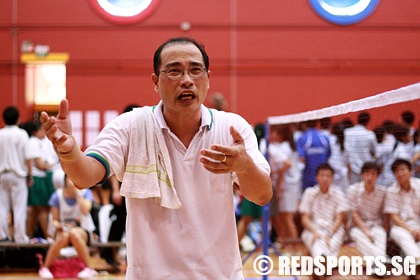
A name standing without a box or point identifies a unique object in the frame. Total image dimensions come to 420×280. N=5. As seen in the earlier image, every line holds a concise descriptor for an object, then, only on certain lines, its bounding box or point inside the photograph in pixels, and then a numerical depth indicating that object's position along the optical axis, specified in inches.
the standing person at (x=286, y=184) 627.8
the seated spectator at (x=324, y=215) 487.8
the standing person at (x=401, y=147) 556.0
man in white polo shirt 189.9
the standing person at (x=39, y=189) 662.5
